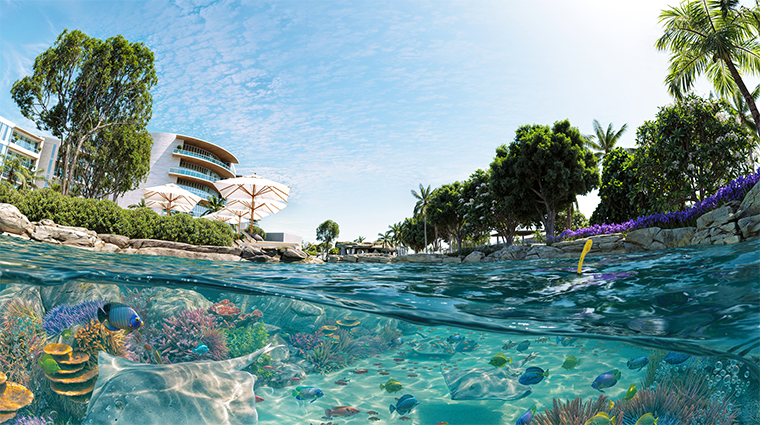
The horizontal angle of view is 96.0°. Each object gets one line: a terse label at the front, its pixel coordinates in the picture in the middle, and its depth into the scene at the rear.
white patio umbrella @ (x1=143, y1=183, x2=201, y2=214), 20.42
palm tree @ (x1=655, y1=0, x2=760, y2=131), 13.27
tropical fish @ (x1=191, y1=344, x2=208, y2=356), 5.37
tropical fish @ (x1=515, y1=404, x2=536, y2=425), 3.52
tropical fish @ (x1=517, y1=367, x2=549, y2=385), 3.78
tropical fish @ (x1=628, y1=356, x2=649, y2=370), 4.66
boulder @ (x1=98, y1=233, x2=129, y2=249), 12.59
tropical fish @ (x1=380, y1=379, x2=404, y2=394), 4.36
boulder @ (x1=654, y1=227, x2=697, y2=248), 10.76
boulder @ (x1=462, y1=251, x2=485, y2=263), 21.72
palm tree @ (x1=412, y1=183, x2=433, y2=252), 53.94
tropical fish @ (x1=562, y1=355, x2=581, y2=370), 4.30
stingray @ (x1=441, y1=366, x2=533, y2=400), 5.11
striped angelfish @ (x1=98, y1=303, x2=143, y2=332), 3.98
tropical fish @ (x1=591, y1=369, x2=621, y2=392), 3.97
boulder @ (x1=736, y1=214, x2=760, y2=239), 8.05
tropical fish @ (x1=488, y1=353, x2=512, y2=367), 4.30
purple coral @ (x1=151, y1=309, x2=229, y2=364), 5.90
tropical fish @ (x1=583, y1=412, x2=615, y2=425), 3.38
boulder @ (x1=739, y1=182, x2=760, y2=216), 8.36
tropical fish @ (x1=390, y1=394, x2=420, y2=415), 3.76
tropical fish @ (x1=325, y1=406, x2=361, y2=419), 5.04
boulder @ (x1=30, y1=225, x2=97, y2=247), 10.75
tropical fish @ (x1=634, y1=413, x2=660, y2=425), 3.55
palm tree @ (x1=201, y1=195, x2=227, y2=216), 51.41
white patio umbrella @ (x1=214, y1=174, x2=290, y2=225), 17.00
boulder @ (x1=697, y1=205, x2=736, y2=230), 9.12
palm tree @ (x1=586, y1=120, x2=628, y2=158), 35.22
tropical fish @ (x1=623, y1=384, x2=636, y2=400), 4.59
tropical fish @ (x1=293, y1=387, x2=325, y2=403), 4.25
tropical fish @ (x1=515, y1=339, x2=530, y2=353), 6.92
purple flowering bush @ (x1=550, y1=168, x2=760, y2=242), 10.31
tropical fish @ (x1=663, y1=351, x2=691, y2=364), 5.58
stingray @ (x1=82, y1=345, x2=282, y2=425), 3.63
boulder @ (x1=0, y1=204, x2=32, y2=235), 10.25
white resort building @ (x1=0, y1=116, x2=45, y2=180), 44.56
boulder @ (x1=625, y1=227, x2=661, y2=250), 12.13
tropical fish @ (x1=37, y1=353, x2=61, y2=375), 4.58
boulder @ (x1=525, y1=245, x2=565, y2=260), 15.44
